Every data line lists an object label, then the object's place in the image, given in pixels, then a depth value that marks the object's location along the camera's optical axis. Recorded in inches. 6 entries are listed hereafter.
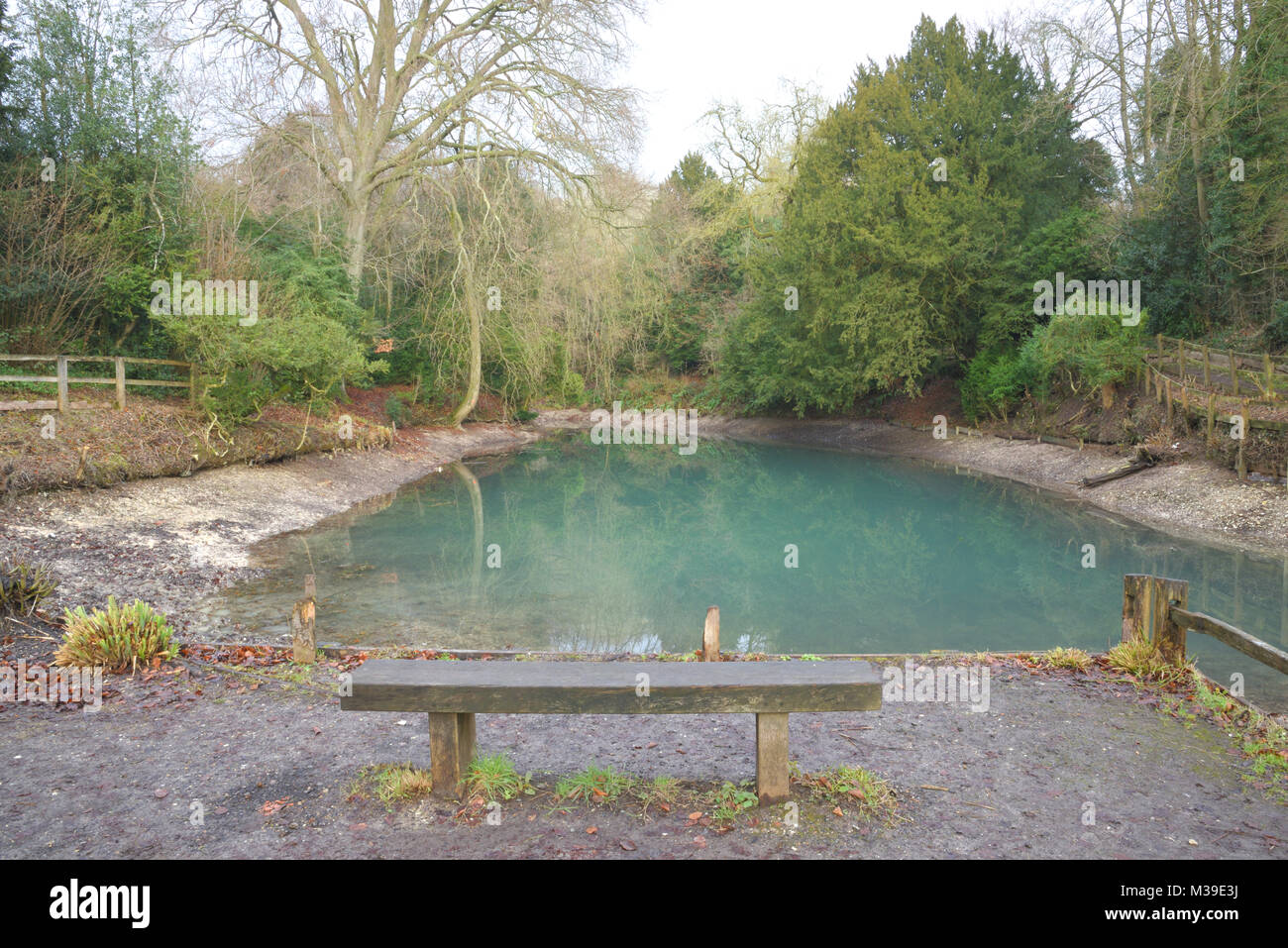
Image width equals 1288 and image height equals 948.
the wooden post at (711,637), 246.7
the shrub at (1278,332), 721.6
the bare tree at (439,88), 900.6
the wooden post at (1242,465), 594.5
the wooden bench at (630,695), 162.6
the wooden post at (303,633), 266.4
